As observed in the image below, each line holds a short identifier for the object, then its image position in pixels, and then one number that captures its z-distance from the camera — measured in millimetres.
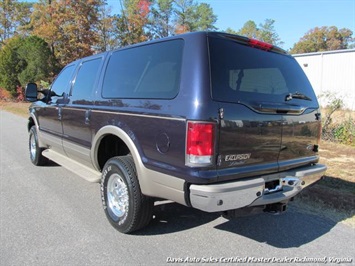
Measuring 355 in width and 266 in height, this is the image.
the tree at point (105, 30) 39172
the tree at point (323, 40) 88375
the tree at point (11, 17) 52194
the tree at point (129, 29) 44875
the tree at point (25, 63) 30859
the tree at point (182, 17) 62688
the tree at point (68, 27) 34094
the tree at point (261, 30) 77938
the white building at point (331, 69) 26109
